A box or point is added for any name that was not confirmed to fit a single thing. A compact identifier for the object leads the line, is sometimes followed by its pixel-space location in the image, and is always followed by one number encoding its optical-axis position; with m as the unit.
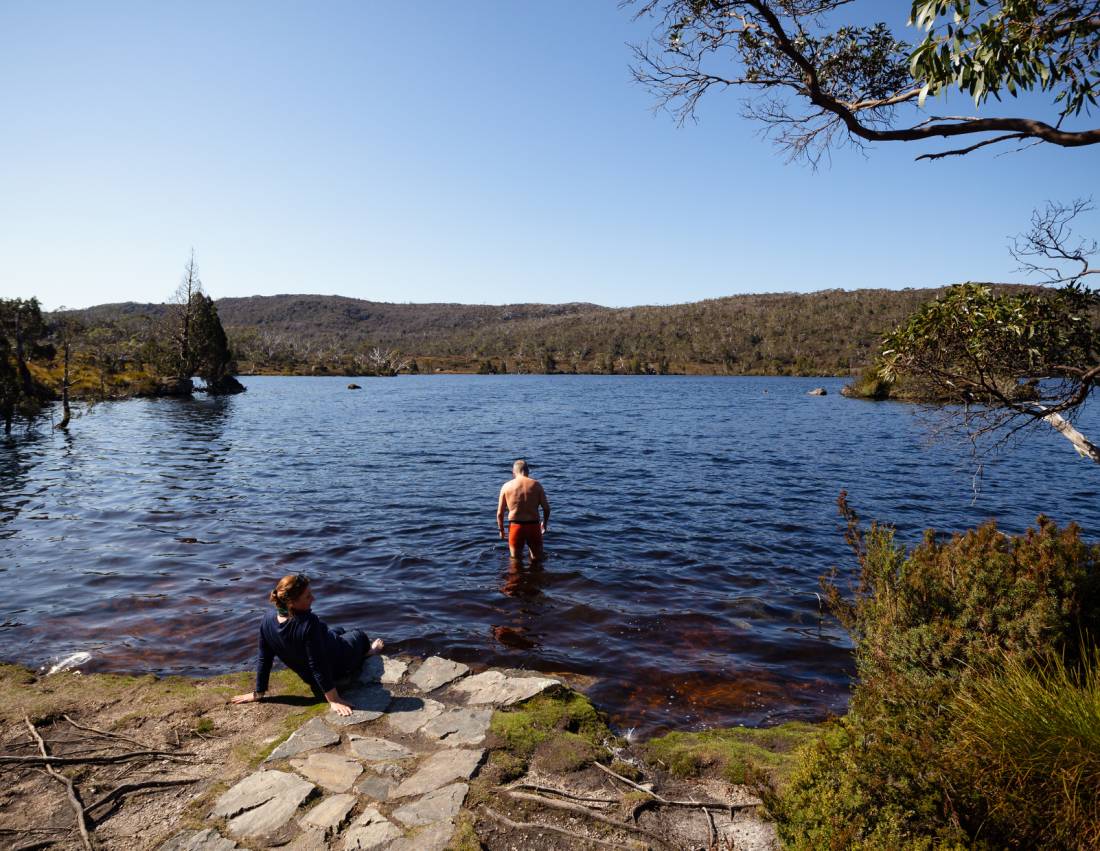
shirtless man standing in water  11.99
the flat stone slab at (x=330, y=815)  4.13
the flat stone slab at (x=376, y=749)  5.04
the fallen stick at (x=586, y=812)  4.04
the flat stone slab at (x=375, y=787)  4.49
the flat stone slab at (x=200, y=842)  3.95
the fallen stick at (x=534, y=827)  3.97
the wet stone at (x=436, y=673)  6.49
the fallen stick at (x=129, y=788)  4.51
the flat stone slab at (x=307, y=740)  5.08
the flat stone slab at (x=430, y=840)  3.91
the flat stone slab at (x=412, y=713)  5.59
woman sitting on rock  5.99
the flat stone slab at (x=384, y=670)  6.60
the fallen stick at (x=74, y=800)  4.05
